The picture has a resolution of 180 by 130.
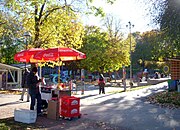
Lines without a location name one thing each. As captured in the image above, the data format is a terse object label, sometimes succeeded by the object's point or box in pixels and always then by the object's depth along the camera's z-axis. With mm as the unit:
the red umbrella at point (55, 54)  9648
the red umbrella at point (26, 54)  10879
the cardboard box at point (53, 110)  9398
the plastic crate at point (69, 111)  9312
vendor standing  9906
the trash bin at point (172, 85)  20119
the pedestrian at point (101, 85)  21173
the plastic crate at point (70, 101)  9370
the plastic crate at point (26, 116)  8617
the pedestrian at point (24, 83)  14330
